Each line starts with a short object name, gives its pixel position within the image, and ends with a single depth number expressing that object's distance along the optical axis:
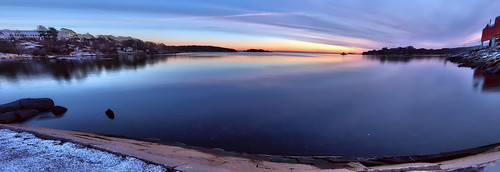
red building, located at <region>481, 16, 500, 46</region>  53.39
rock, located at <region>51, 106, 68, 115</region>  11.25
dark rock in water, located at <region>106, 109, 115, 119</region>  10.79
